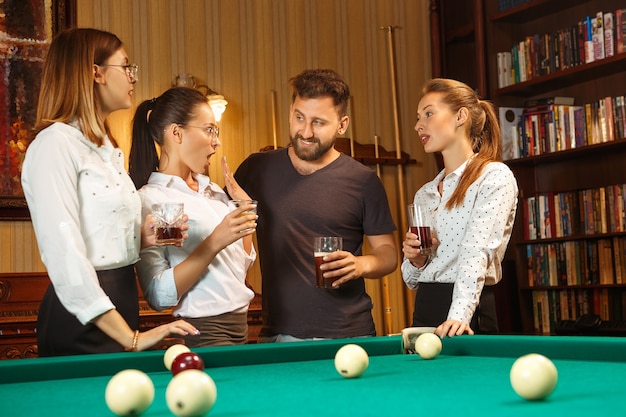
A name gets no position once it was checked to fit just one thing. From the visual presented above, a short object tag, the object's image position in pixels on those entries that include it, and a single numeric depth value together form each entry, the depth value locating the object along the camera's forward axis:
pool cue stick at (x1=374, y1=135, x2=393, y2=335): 5.75
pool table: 1.43
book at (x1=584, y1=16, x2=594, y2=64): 5.05
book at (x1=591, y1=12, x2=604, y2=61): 5.00
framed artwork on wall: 4.83
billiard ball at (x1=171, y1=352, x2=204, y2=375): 1.85
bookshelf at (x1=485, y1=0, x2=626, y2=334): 5.02
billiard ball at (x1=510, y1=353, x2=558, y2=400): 1.43
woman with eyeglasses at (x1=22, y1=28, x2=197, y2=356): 2.30
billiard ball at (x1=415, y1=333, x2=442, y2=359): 2.25
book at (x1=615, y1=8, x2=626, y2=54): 4.86
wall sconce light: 5.31
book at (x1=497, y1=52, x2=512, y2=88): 5.57
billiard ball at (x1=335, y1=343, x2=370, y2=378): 1.85
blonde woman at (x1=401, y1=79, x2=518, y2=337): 2.80
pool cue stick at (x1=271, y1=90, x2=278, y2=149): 5.58
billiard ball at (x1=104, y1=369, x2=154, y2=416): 1.40
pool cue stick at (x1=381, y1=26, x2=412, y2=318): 6.00
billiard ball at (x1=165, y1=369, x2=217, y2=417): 1.34
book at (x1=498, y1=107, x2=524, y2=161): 5.44
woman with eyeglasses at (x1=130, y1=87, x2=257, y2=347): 2.77
